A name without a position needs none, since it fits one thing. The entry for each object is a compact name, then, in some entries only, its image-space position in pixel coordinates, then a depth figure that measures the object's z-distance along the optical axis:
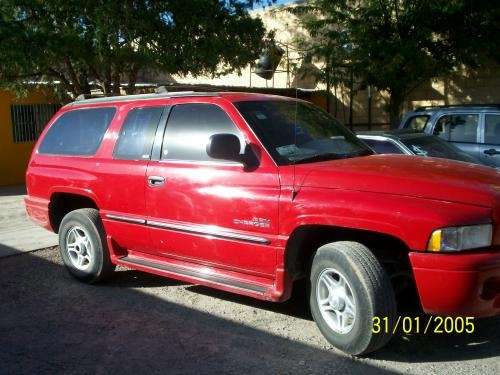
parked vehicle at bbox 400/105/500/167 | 8.89
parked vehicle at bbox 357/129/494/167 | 7.71
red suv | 3.78
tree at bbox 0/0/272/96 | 8.90
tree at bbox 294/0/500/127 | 12.88
